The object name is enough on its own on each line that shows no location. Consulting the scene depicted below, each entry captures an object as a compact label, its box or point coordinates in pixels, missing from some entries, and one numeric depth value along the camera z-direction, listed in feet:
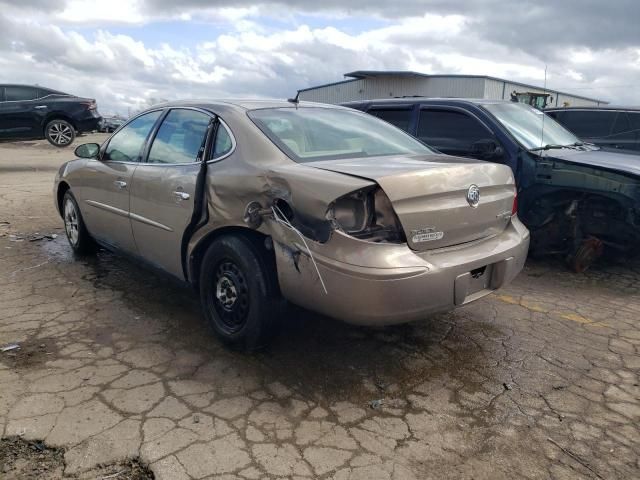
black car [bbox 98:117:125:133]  88.75
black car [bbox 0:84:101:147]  42.93
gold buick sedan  9.18
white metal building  98.32
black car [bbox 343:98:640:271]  16.22
